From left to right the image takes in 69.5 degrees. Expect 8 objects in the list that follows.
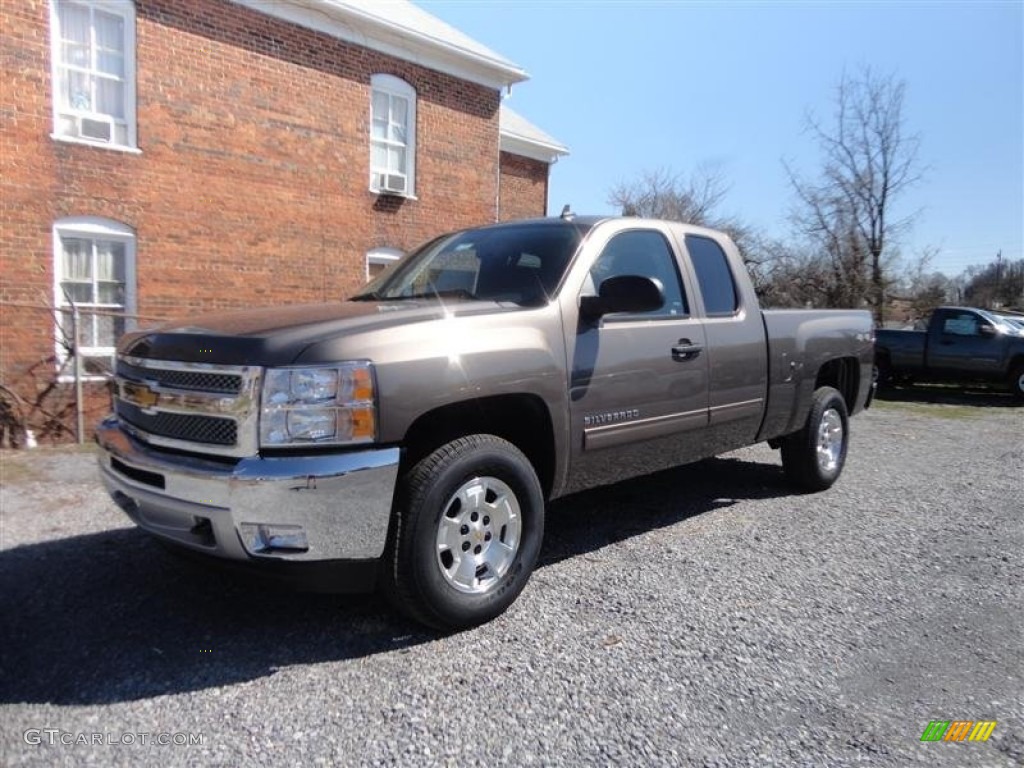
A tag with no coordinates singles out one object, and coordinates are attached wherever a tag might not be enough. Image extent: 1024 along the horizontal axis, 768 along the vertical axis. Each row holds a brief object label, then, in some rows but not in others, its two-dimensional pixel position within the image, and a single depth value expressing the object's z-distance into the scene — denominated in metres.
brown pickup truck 2.87
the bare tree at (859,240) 22.39
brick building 8.38
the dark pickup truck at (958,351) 13.80
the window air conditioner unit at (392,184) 11.72
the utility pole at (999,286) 42.00
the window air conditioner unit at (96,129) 8.79
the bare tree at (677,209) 25.20
